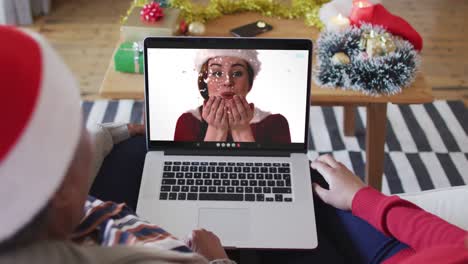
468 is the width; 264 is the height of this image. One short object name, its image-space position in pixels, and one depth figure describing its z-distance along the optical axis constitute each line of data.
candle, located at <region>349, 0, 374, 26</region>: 1.59
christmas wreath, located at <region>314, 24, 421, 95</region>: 1.45
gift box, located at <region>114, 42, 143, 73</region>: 1.50
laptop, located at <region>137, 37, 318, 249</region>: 1.16
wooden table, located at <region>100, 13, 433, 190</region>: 1.45
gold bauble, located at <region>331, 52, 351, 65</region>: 1.47
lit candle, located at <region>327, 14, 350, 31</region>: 1.59
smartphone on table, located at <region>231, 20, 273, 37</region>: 1.70
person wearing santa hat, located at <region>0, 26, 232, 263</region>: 0.55
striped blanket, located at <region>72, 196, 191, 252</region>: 0.87
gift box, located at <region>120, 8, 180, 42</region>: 1.56
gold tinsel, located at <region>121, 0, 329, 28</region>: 1.75
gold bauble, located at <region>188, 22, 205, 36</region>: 1.67
